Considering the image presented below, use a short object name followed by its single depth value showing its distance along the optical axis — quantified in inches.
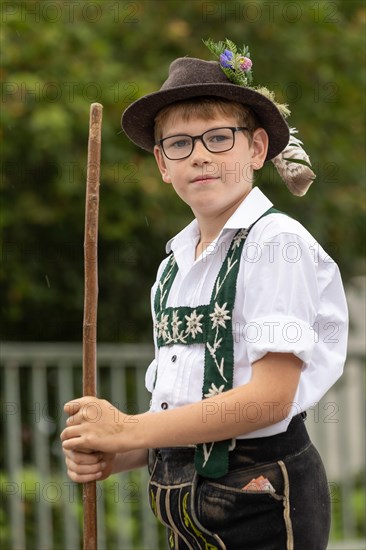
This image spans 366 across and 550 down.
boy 211.6
